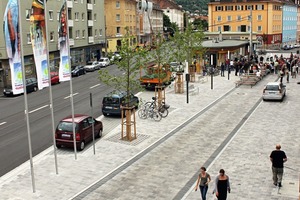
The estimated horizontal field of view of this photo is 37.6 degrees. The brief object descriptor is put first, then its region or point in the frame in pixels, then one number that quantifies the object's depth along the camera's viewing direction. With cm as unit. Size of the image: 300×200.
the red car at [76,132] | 1998
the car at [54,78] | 4506
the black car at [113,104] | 2698
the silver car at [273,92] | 3084
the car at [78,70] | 5072
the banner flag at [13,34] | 1477
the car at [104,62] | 6041
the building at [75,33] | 4704
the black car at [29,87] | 3831
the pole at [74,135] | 1870
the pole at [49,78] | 1668
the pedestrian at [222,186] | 1295
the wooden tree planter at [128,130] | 2148
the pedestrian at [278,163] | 1462
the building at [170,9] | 14800
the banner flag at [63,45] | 1869
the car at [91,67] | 5603
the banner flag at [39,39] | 1645
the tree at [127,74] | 2159
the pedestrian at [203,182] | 1353
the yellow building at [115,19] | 8056
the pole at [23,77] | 1484
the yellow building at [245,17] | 9631
